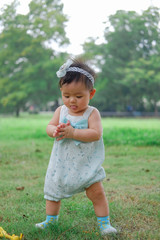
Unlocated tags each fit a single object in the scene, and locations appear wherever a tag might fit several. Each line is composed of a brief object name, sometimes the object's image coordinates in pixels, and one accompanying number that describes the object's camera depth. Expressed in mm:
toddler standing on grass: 2217
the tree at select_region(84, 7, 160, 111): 26172
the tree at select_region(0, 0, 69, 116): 29438
